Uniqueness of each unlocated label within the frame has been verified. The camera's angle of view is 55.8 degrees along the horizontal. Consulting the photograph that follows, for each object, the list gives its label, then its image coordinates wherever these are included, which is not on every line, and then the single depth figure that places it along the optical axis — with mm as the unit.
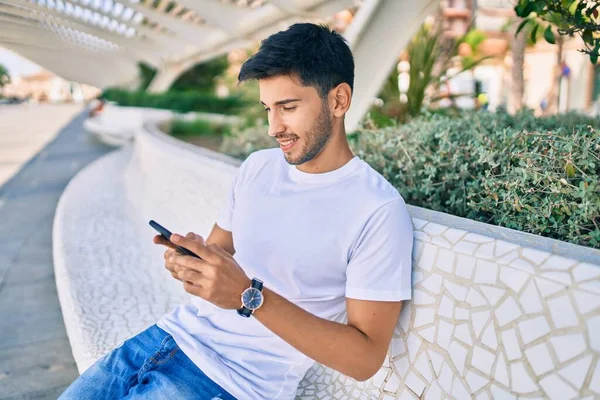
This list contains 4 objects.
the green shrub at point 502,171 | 2189
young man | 1582
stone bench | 1440
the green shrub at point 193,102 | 19375
